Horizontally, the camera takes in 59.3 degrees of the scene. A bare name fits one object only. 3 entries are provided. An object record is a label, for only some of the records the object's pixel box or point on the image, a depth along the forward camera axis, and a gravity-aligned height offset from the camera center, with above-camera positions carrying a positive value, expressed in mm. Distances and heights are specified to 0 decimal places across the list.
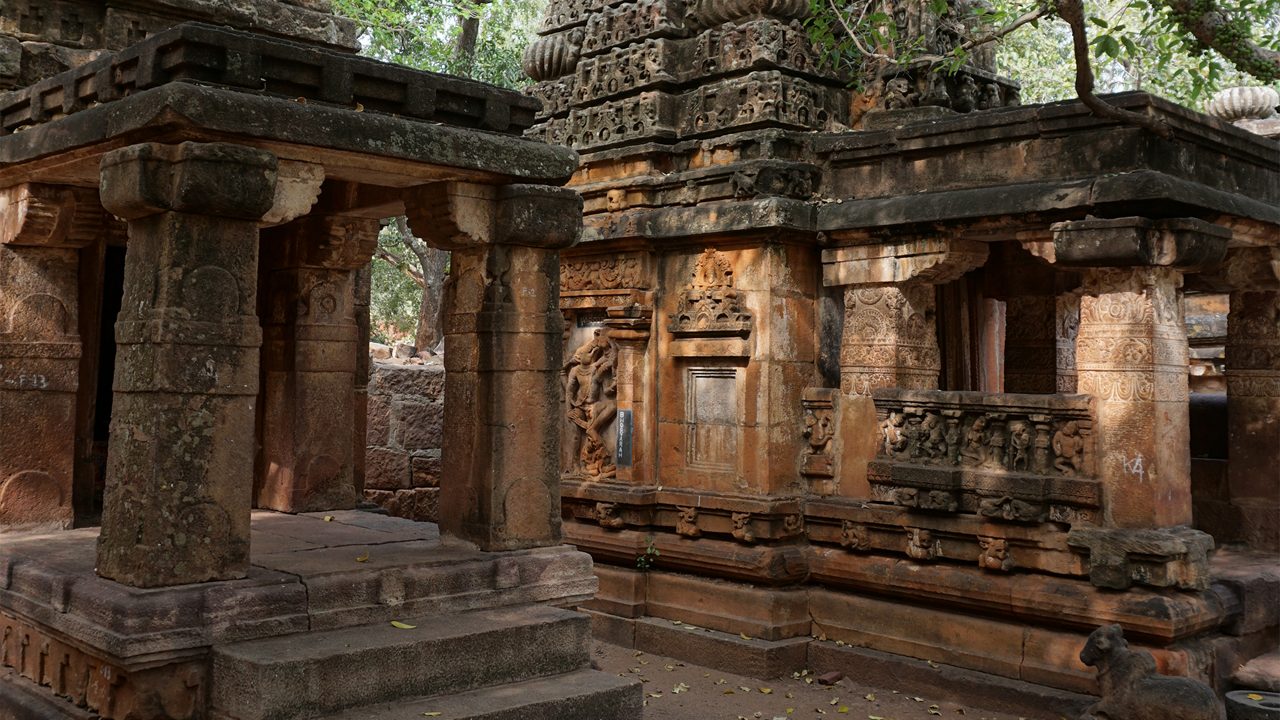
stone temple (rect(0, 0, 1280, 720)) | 4980 +269
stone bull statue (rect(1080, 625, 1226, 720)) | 6113 -1457
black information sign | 9750 -249
